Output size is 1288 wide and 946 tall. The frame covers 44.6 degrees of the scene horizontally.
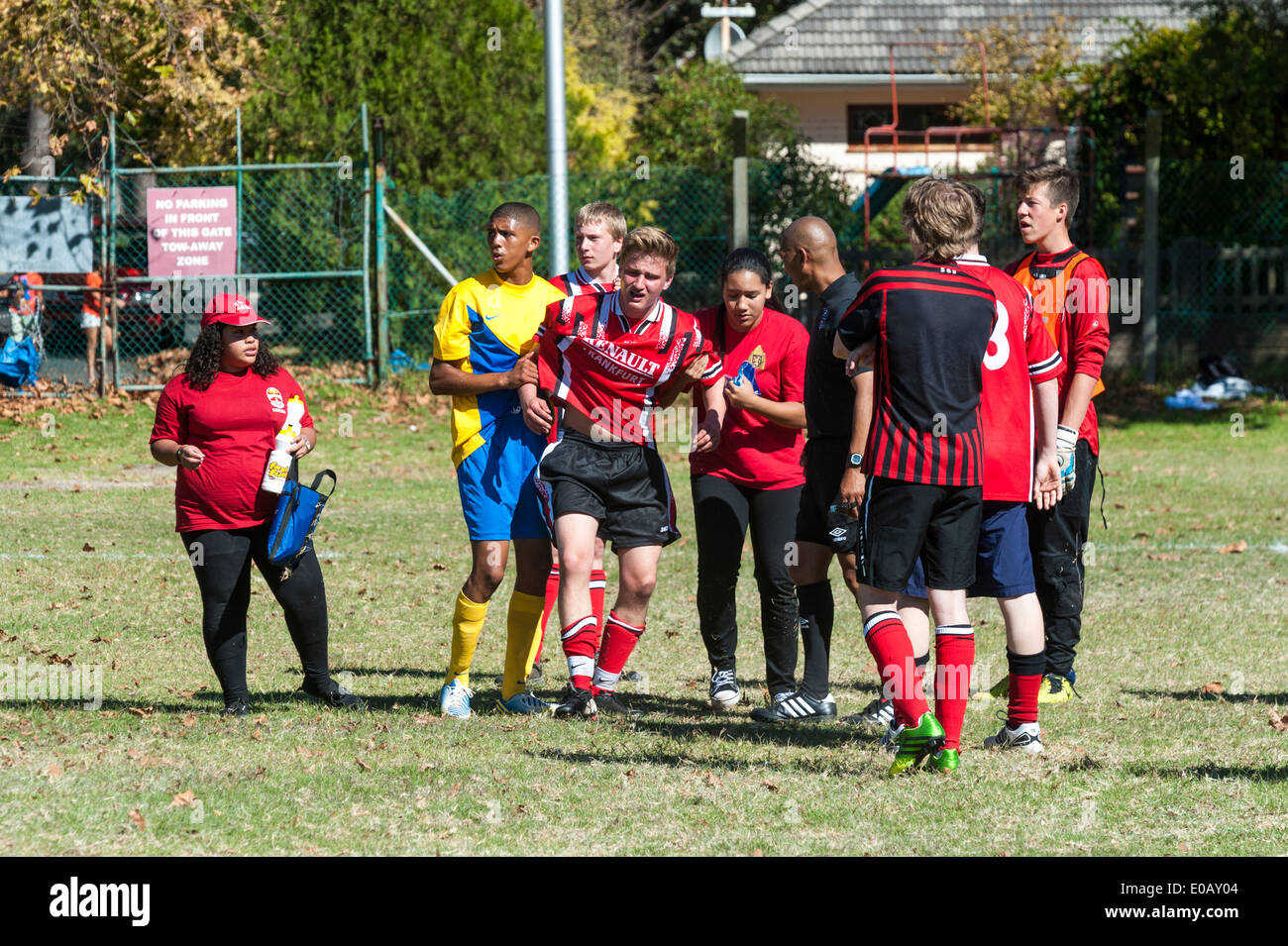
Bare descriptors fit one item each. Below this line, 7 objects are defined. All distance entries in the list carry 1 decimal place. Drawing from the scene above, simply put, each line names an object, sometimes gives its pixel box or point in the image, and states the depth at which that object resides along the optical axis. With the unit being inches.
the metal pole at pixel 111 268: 664.4
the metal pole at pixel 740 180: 700.0
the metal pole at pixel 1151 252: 758.5
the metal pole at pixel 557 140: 633.6
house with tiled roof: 1262.3
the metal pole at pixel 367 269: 697.6
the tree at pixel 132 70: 679.1
